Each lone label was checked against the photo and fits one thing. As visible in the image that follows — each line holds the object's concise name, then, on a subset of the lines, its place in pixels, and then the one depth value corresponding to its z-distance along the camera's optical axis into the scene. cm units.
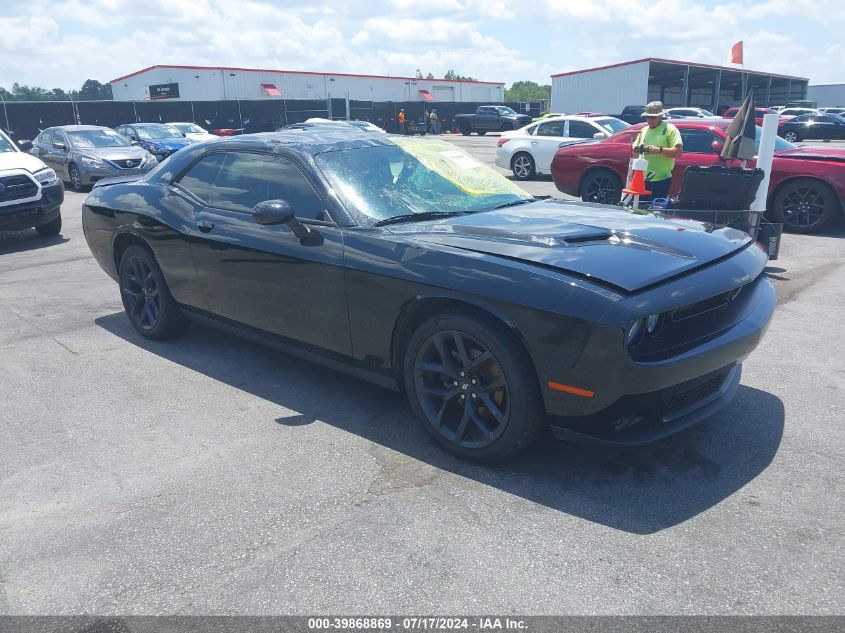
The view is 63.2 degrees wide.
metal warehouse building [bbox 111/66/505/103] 4672
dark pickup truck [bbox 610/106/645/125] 3314
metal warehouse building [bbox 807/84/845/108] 7019
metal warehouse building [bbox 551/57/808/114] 4372
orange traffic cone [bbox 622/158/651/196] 706
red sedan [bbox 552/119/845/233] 905
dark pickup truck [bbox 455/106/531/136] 3894
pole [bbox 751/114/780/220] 753
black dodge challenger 285
